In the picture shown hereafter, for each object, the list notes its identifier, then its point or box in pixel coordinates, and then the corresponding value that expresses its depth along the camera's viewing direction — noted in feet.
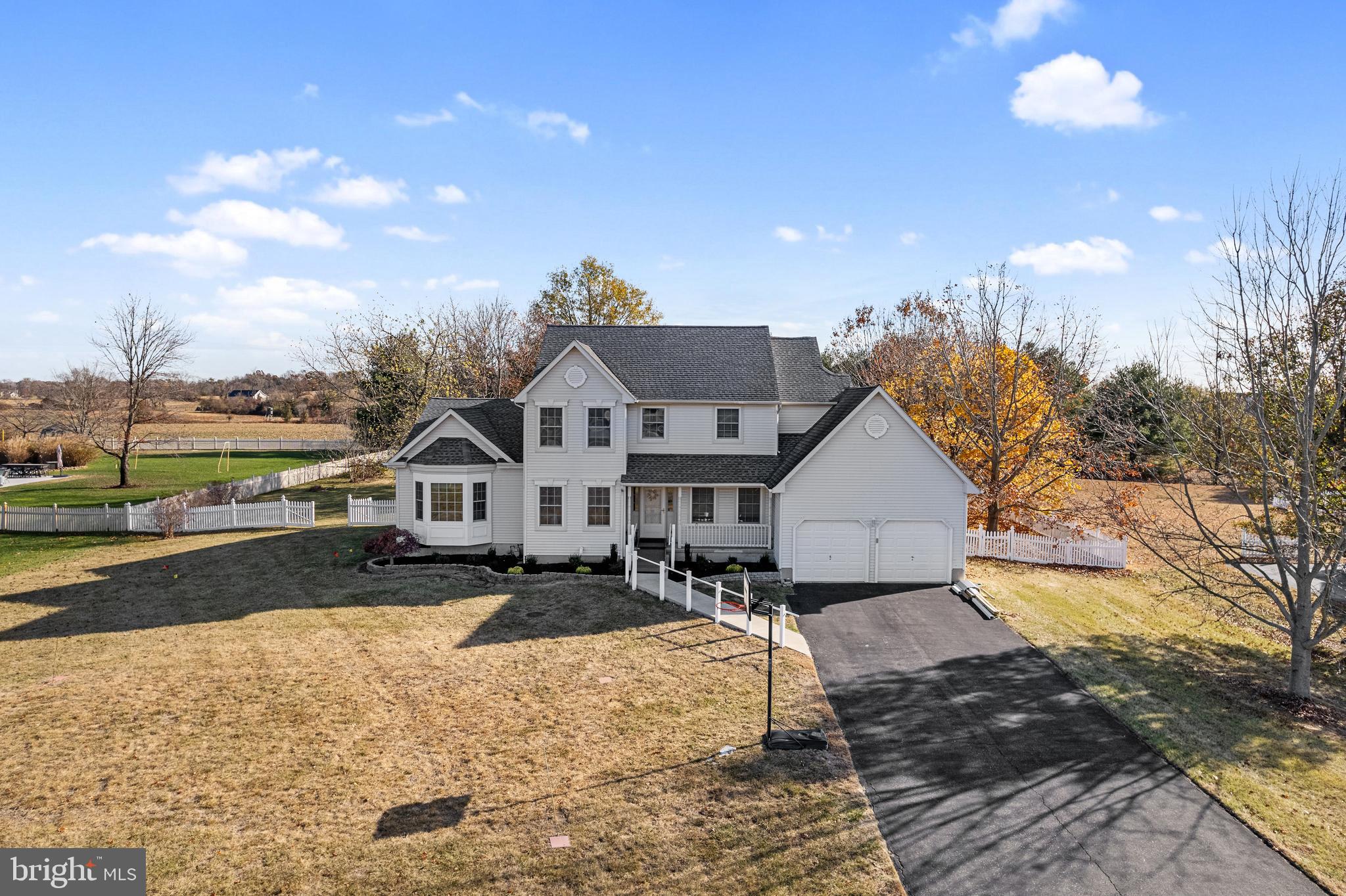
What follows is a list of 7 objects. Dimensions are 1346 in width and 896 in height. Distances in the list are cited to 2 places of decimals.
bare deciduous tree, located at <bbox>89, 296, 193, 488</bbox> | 137.39
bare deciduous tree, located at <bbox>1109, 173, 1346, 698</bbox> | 48.47
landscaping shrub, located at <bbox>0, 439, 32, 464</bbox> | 169.89
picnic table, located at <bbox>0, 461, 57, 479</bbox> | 155.02
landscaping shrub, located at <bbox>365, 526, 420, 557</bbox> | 81.61
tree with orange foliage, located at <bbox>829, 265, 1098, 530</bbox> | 95.91
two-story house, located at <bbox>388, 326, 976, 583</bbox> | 74.64
